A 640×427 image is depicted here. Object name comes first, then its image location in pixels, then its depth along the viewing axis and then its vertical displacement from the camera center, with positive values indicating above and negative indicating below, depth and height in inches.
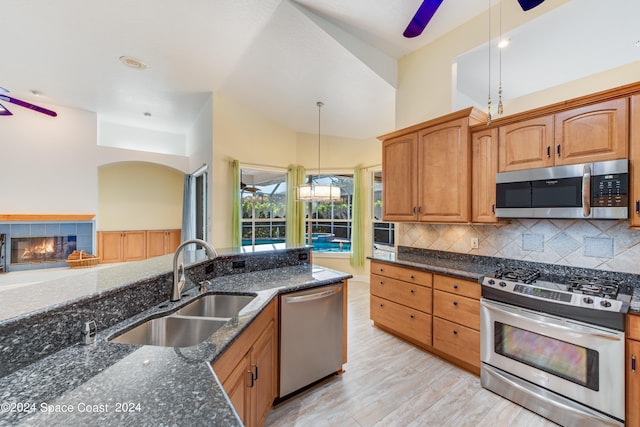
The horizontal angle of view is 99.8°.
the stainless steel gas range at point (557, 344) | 63.6 -34.5
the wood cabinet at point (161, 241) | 259.1 -26.0
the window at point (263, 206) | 201.3 +7.2
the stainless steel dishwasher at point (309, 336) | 75.3 -36.0
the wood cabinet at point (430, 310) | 90.8 -36.6
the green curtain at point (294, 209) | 209.9 +4.8
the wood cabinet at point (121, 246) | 234.8 -27.8
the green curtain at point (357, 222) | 210.5 -5.4
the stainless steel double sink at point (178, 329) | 49.9 -23.0
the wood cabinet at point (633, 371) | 61.1 -35.6
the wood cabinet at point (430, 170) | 101.7 +18.9
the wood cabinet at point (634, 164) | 68.5 +13.3
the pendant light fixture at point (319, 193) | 152.7 +12.8
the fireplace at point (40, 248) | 198.5 -25.8
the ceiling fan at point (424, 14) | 54.5 +48.5
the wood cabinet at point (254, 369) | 46.8 -32.1
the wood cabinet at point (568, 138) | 71.8 +23.2
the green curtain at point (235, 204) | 179.8 +7.4
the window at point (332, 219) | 223.9 -3.3
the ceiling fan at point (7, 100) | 124.1 +58.1
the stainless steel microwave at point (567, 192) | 70.5 +7.0
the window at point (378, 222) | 207.2 -5.3
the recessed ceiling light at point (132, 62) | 138.1 +80.5
